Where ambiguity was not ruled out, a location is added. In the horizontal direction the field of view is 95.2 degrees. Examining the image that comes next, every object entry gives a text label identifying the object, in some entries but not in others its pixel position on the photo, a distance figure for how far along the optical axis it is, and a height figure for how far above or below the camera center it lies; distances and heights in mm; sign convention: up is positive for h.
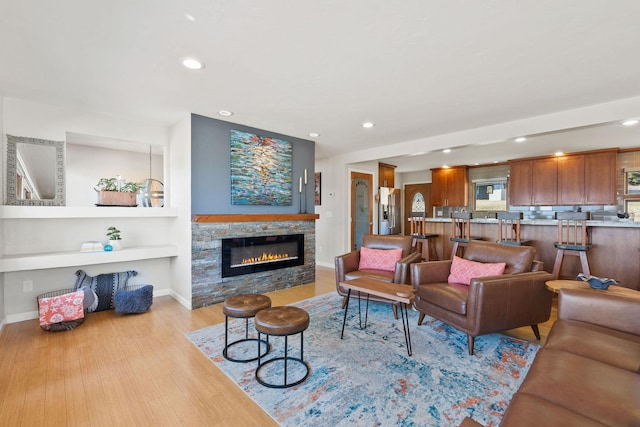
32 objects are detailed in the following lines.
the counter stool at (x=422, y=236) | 4898 -421
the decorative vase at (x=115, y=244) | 3535 -385
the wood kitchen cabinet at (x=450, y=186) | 7301 +626
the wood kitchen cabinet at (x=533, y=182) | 5922 +589
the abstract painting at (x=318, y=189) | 6523 +500
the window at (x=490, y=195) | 6910 +376
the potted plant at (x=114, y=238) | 3542 -314
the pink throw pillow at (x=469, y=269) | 2857 -596
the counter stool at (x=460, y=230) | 4520 -319
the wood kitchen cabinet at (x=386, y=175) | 6980 +886
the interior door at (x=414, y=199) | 8609 +366
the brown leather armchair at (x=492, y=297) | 2385 -756
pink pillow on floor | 2838 -952
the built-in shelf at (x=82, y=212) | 2938 +10
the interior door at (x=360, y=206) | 6246 +110
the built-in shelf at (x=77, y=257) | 2895 -500
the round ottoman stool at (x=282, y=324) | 1977 -775
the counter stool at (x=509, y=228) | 4176 -273
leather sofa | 1095 -763
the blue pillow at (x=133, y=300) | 3311 -1003
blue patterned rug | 1740 -1199
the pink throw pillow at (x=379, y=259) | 3660 -608
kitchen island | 3682 -517
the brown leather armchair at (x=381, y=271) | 3227 -635
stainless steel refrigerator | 6824 -2
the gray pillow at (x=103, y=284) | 3455 -866
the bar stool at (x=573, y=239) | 3627 -390
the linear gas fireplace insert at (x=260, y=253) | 3883 -608
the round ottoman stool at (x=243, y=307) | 2309 -769
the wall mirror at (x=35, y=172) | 3072 +454
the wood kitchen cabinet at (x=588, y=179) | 5336 +590
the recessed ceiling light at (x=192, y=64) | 2273 +1186
